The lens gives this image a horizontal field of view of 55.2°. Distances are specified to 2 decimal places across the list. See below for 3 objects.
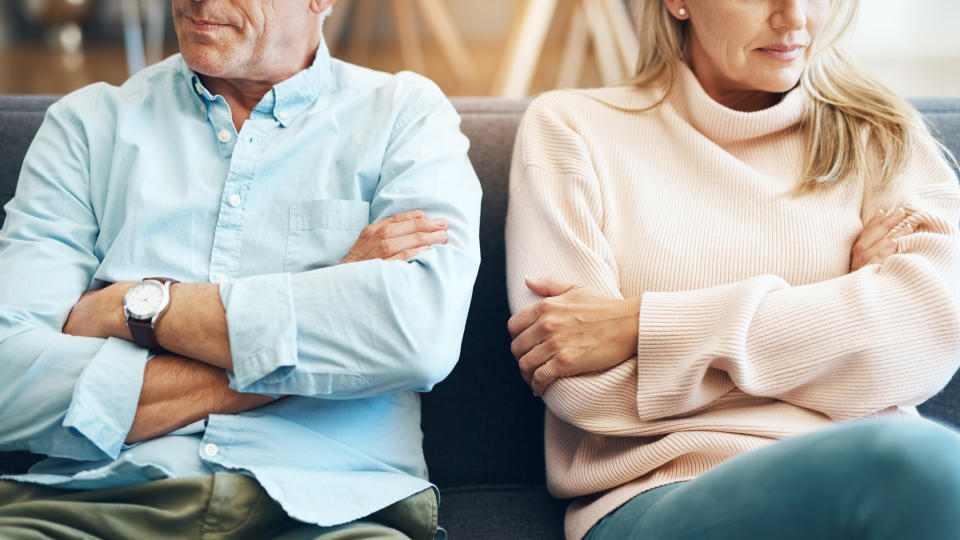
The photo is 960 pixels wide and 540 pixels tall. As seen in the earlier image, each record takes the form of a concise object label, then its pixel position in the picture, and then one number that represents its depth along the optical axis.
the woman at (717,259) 1.24
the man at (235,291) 1.17
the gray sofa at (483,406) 1.62
